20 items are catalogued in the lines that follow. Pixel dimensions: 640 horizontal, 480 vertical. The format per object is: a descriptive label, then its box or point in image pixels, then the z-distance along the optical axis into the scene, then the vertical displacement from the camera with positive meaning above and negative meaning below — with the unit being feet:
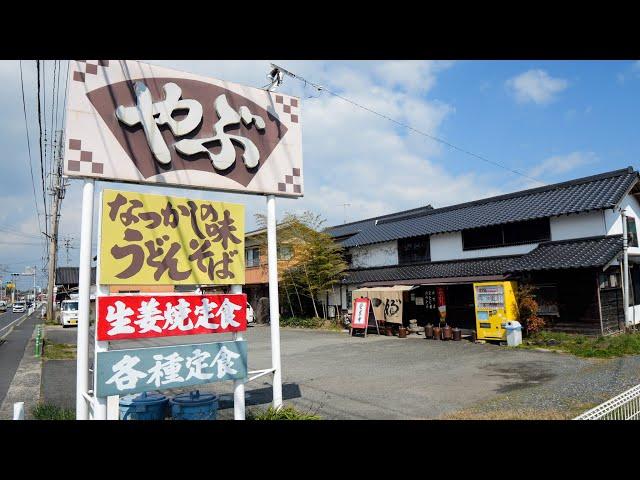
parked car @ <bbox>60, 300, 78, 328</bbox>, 85.10 -3.71
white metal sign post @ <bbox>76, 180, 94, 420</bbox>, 15.12 -0.48
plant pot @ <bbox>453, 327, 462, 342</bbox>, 49.78 -5.95
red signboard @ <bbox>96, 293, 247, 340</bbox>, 14.74 -0.86
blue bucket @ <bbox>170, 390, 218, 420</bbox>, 17.07 -4.65
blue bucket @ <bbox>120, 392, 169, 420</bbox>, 17.66 -4.78
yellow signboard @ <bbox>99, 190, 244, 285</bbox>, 15.48 +1.97
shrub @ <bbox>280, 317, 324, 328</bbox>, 73.50 -6.05
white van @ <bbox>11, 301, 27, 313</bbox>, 178.40 -4.81
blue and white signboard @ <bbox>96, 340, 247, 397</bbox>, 14.51 -2.72
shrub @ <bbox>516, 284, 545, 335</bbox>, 44.88 -3.07
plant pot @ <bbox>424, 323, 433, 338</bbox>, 52.49 -5.72
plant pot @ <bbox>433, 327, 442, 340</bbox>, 51.34 -5.86
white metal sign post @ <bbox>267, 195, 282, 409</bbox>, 18.98 -0.42
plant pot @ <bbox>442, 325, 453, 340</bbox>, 50.39 -5.91
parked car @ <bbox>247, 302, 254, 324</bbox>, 86.89 -5.22
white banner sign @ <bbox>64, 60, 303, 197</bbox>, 15.89 +6.63
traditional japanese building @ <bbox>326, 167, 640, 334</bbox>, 44.11 +3.68
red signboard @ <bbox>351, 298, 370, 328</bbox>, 58.60 -3.73
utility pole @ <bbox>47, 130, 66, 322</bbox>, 85.33 +10.88
